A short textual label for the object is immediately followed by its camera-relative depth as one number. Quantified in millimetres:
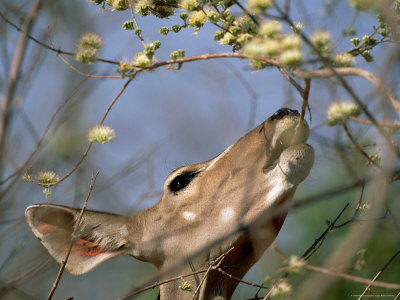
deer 9266
